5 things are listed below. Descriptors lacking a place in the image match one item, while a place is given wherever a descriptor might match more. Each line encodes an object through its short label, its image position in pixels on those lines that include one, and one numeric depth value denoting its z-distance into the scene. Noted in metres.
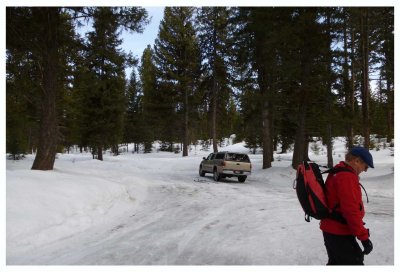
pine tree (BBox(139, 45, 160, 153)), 39.66
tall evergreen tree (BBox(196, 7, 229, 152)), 33.47
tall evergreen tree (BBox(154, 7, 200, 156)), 38.28
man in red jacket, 3.78
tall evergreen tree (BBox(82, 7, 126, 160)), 31.42
